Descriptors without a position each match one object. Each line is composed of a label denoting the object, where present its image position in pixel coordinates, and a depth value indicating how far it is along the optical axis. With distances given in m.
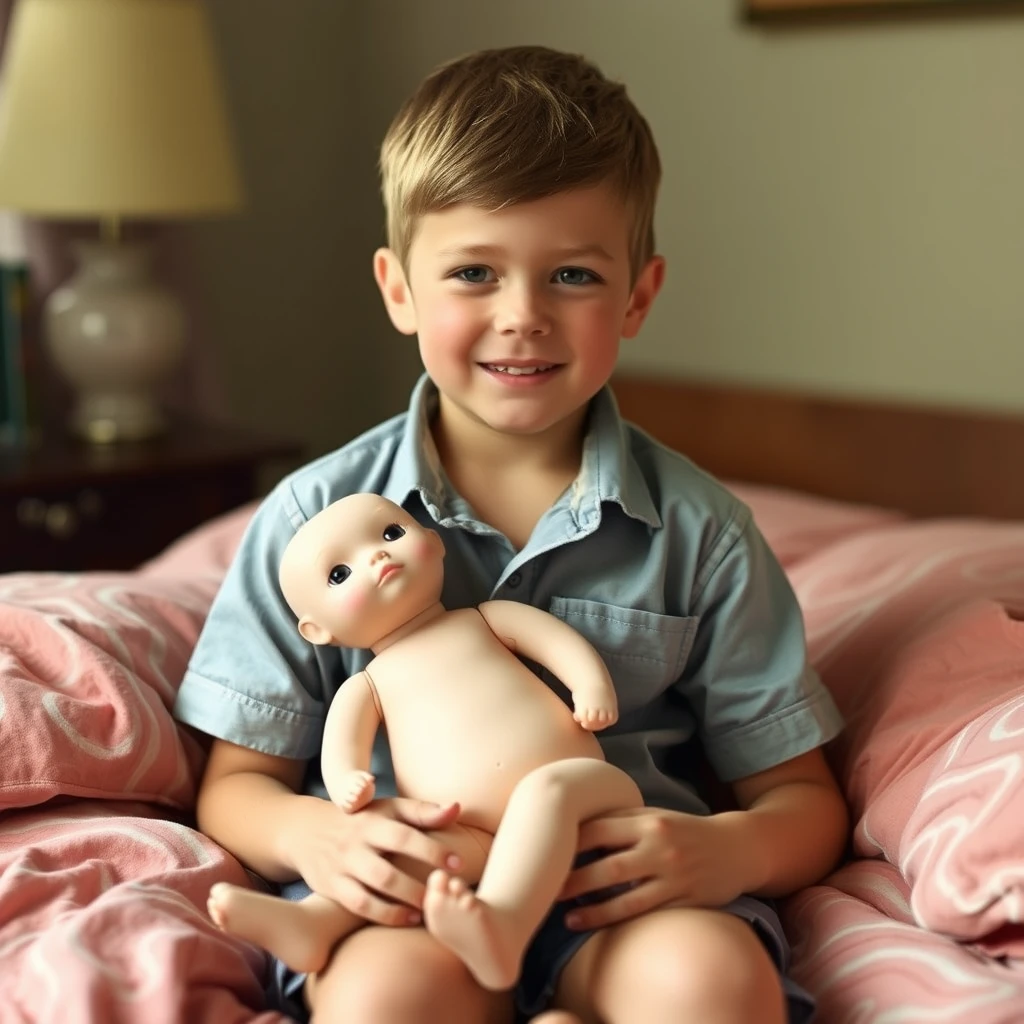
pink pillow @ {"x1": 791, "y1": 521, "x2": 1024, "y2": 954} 0.95
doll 0.89
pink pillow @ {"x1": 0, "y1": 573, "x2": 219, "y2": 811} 1.07
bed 0.90
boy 1.04
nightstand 1.94
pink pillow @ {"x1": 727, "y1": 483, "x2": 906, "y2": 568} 1.66
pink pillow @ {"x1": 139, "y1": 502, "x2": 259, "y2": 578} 1.62
